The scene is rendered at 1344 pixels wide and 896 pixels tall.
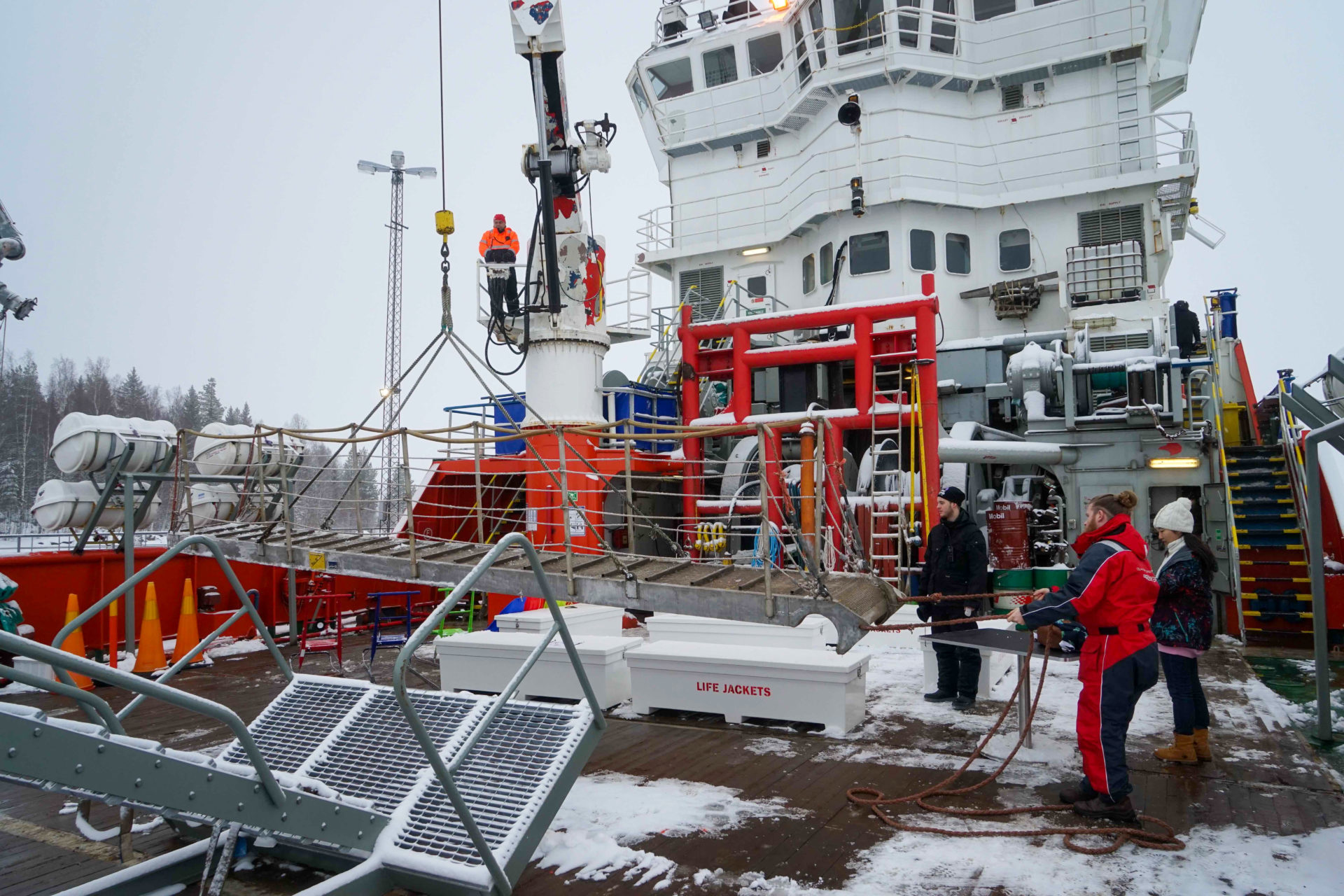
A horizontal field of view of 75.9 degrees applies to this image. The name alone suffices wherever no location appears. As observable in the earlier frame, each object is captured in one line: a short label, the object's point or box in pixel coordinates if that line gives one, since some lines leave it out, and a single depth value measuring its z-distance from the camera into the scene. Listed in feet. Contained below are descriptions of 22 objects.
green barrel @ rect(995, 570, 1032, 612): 33.30
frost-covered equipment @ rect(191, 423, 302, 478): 32.27
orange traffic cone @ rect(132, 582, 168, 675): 29.45
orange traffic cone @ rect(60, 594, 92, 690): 27.94
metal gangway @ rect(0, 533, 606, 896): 9.37
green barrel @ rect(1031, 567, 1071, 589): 32.19
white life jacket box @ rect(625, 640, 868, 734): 20.94
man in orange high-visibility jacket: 36.96
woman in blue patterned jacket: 17.66
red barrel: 34.35
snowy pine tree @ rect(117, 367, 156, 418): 180.34
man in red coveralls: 15.02
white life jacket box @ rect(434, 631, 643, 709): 23.88
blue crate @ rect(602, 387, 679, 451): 43.91
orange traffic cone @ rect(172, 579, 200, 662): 30.83
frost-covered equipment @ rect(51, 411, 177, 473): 30.17
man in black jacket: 22.53
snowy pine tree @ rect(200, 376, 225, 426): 184.14
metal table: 18.16
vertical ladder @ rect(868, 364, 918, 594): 30.12
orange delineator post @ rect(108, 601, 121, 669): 27.63
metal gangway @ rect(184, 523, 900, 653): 16.62
